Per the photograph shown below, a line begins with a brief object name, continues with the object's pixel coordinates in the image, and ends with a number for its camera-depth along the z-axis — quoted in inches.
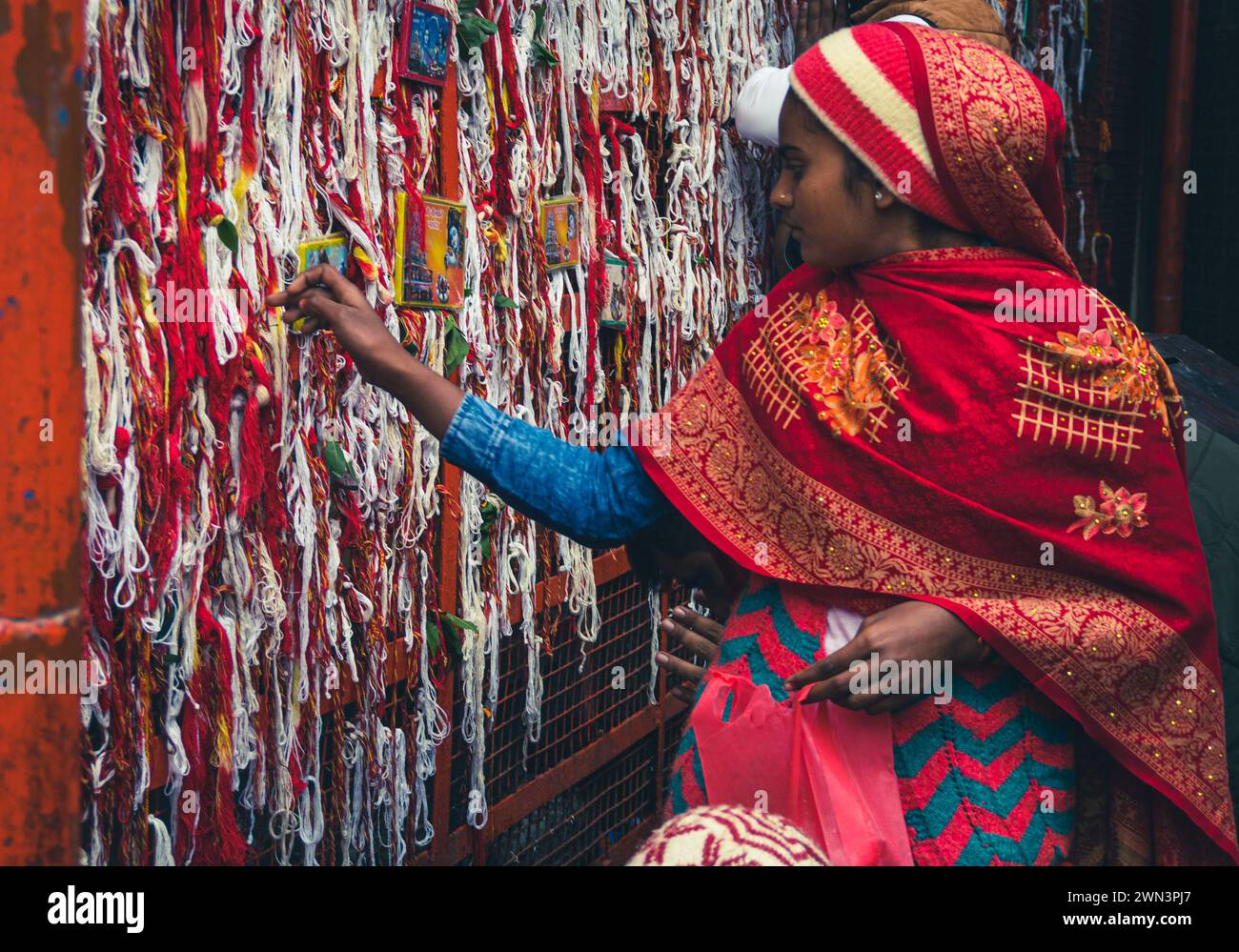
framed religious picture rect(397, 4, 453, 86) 84.8
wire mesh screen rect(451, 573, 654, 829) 107.0
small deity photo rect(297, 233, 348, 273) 77.0
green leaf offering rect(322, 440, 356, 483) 80.6
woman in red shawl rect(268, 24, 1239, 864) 67.1
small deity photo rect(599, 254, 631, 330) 113.0
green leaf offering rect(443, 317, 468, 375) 91.5
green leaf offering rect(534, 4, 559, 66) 99.6
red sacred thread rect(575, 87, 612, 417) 107.7
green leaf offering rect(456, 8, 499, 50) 90.4
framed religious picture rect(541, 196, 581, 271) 103.3
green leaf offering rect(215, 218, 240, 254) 71.0
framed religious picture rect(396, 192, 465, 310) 85.7
